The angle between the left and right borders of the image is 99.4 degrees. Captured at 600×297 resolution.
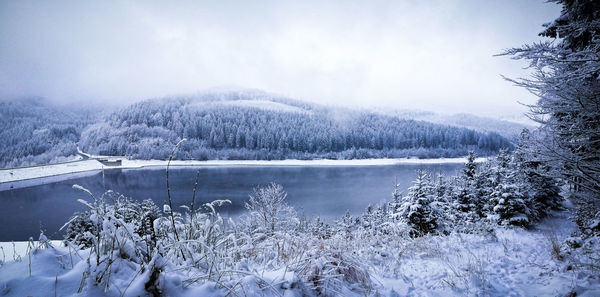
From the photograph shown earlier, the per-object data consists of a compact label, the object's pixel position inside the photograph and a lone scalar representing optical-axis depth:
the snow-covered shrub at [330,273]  1.72
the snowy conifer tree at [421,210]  9.34
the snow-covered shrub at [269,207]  17.20
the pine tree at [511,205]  8.69
